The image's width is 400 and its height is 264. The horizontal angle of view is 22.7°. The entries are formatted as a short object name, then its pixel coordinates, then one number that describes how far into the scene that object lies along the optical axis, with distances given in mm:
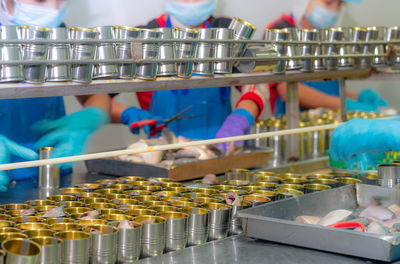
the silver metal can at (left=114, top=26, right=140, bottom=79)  1702
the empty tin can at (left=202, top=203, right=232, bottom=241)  1619
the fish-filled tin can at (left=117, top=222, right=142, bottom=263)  1488
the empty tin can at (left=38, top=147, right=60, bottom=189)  2010
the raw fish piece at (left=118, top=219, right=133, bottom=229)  1502
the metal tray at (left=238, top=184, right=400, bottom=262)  1522
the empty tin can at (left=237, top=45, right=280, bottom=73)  1937
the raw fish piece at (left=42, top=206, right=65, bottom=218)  1571
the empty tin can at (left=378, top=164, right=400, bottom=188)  1907
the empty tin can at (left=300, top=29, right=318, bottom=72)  2049
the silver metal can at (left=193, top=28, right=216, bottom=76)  1811
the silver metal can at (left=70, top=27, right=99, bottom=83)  1640
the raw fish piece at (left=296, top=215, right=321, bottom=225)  1684
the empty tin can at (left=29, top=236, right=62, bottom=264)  1394
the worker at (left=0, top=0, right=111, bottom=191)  2053
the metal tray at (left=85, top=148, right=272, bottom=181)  2068
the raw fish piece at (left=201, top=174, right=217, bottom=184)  1990
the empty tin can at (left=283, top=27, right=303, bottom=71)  2012
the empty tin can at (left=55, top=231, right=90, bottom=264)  1429
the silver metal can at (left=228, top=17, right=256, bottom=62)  1884
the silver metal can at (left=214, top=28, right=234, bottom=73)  1818
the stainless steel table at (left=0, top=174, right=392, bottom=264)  1524
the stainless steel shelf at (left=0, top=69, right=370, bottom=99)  1594
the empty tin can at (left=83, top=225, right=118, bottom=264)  1457
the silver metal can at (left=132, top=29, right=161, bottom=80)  1701
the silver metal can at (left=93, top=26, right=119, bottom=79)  1674
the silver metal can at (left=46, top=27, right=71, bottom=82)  1613
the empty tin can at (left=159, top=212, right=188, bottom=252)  1546
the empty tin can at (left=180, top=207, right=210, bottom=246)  1581
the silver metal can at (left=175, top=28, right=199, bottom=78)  1779
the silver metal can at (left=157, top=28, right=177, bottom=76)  1749
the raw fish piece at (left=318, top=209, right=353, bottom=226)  1681
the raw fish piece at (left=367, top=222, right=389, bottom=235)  1605
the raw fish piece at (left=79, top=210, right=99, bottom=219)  1568
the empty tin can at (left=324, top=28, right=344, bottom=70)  2124
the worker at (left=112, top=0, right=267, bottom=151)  2591
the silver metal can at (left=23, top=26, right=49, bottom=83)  1586
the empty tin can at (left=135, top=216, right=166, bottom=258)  1519
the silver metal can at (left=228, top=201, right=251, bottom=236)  1661
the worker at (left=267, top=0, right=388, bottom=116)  3424
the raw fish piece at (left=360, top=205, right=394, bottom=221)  1743
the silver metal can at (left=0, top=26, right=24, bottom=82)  1553
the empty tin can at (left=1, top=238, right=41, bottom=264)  1373
